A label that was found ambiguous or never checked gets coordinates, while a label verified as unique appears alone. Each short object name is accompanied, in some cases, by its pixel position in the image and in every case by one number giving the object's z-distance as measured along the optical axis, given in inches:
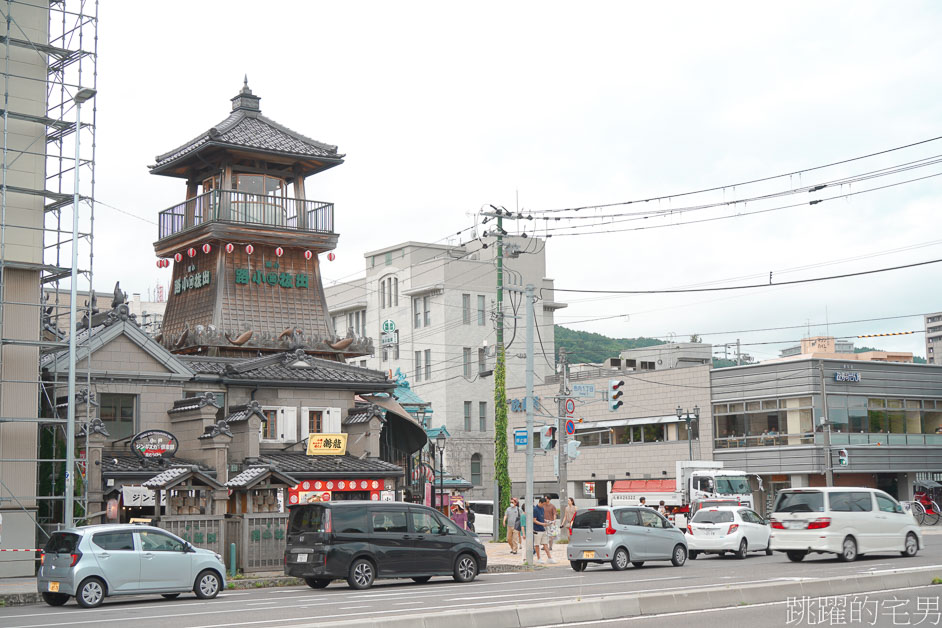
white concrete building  3073.3
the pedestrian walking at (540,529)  1213.1
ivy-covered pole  1541.6
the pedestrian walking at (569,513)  1413.6
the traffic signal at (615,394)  1588.3
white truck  1849.2
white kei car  1214.3
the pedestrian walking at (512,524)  1317.7
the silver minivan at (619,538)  1051.3
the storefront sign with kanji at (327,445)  1332.4
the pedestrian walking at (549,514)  1262.4
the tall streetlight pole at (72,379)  1033.5
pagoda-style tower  1565.0
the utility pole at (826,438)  2023.4
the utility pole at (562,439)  1496.1
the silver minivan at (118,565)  808.9
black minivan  902.4
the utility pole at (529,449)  1124.5
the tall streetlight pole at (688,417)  2267.2
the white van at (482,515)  2279.8
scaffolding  1084.5
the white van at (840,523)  1020.5
